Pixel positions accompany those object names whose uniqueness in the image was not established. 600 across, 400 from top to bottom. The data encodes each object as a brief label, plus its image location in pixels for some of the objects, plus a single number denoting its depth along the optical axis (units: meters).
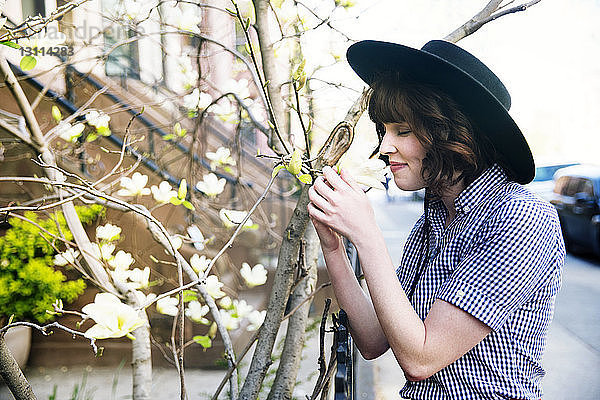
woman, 1.00
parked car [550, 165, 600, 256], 7.88
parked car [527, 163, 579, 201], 14.19
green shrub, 3.10
